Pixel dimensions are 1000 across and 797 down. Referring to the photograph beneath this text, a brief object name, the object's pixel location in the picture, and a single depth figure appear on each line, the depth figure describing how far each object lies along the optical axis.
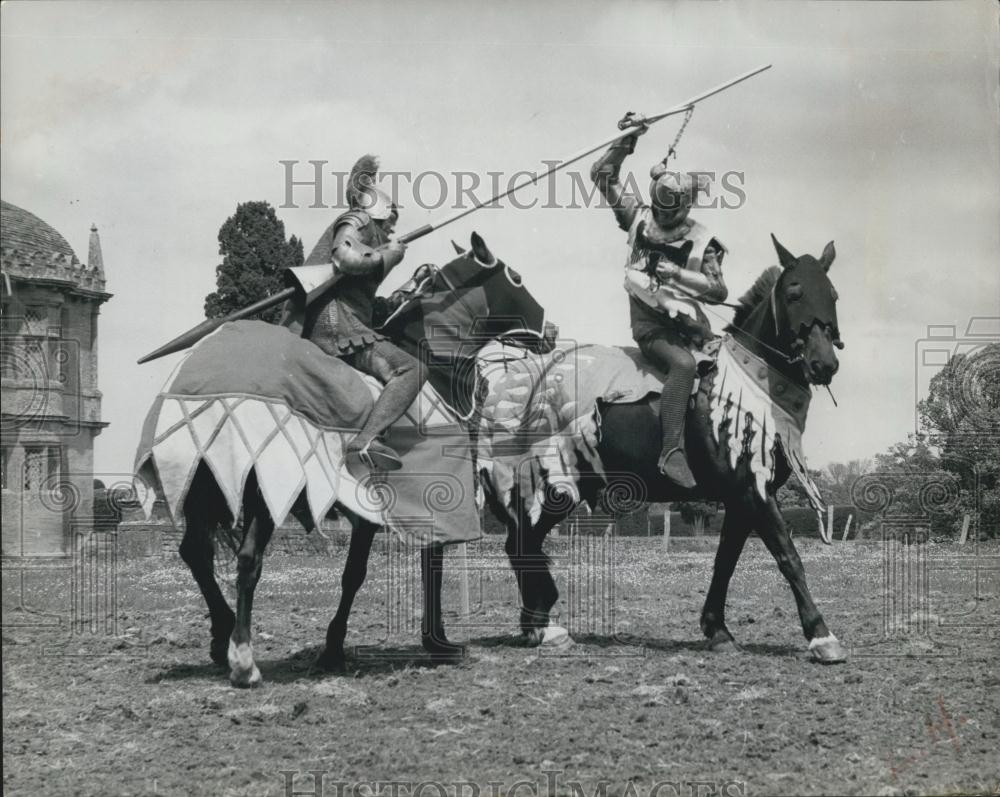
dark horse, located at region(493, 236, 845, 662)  7.74
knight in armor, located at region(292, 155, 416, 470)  7.65
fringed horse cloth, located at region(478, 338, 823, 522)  8.08
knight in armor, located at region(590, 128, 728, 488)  8.09
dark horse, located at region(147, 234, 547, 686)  7.84
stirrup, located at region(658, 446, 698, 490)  7.98
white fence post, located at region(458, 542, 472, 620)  9.28
